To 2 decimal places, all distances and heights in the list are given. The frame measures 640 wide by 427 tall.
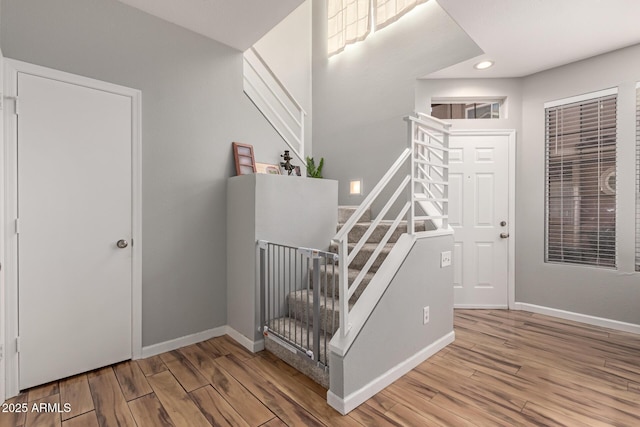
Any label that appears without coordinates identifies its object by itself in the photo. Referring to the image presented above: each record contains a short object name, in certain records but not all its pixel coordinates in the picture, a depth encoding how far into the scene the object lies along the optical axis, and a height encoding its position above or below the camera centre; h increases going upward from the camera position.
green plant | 4.42 +0.64
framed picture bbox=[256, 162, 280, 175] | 3.23 +0.48
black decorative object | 3.24 +0.52
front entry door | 3.71 -0.09
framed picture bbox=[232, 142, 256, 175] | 3.02 +0.55
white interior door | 2.02 -0.12
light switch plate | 2.63 -0.42
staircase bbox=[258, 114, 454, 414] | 1.84 -0.70
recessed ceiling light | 3.28 +1.64
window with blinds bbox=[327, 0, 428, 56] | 3.77 +2.65
